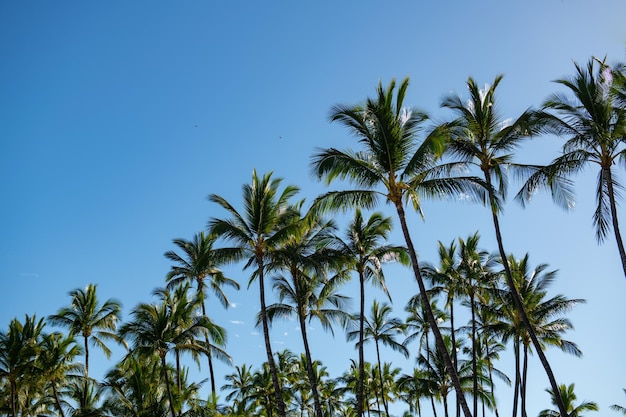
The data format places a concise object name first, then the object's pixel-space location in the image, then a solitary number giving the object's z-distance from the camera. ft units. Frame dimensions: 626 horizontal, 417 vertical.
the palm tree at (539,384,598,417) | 109.60
